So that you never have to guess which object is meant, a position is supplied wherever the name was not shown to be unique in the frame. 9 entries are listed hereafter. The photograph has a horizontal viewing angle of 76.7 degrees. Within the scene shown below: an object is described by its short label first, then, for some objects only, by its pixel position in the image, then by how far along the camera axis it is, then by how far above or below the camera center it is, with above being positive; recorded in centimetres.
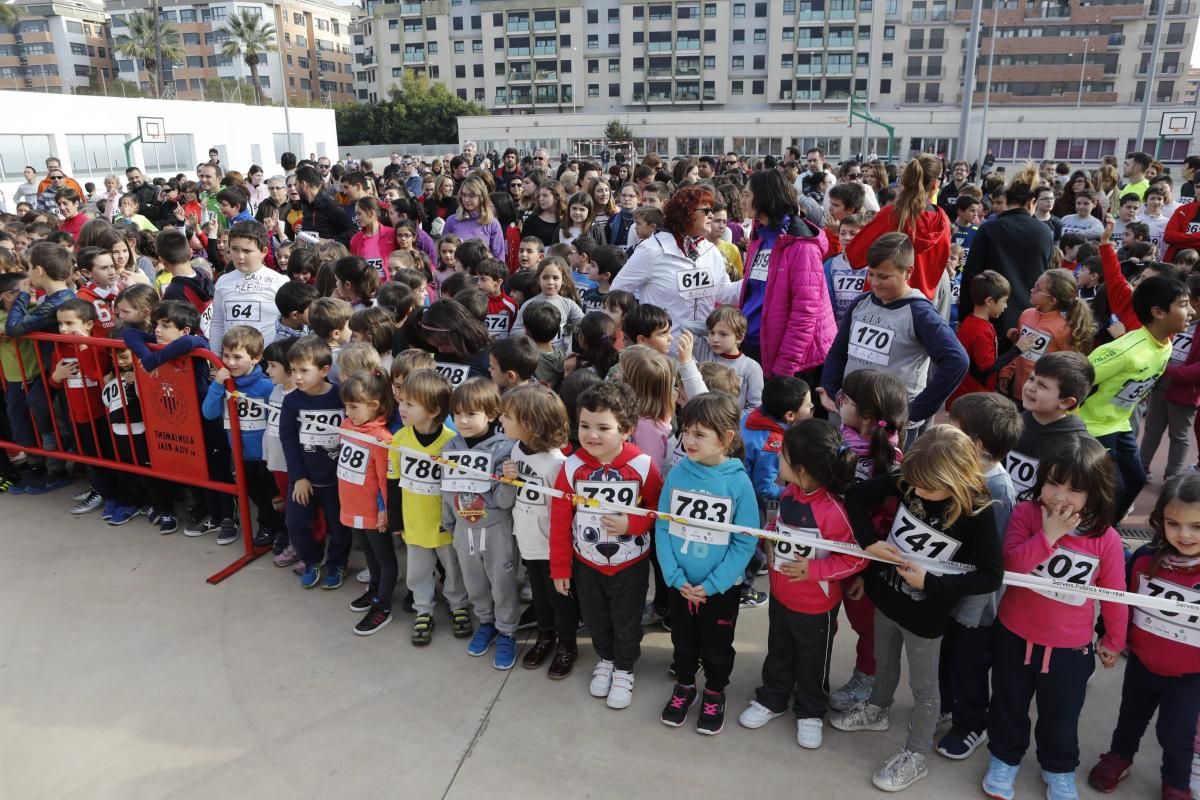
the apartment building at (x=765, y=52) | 6500 +948
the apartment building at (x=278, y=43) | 8106 +1290
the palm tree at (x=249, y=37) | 6756 +1163
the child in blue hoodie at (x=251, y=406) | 458 -142
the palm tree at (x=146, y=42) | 6812 +1118
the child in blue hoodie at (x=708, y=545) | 312 -155
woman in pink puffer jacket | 450 -71
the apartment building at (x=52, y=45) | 7919 +1250
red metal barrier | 484 -157
